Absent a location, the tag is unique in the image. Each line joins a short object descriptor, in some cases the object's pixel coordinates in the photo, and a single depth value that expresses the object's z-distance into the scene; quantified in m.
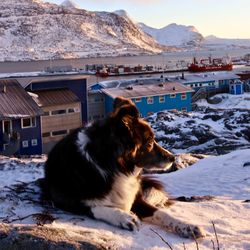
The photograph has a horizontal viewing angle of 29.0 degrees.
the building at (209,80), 51.28
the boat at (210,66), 83.61
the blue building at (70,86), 29.05
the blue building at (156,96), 37.97
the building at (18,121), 24.50
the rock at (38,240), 3.05
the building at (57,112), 28.19
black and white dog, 3.51
